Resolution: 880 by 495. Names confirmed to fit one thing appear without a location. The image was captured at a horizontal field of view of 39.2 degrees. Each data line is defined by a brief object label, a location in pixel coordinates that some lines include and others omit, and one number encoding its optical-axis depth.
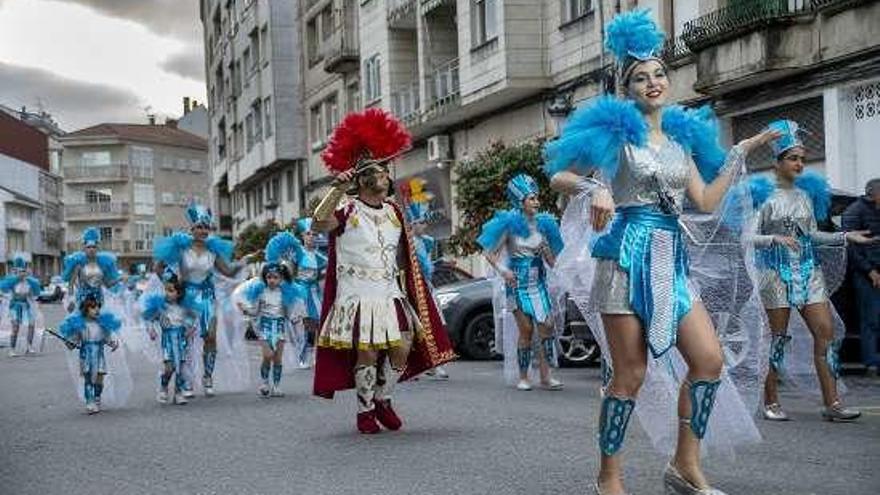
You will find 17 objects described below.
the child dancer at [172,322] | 11.94
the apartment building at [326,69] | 39.43
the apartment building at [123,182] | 114.94
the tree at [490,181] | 21.19
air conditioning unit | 31.39
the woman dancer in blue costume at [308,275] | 15.15
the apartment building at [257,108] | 46.91
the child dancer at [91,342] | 11.45
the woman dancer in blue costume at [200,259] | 12.07
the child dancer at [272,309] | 12.25
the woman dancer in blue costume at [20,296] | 23.23
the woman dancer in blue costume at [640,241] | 5.57
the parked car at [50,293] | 70.49
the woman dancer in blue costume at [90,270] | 13.41
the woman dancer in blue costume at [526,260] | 11.70
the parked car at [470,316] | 15.98
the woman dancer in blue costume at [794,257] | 8.60
